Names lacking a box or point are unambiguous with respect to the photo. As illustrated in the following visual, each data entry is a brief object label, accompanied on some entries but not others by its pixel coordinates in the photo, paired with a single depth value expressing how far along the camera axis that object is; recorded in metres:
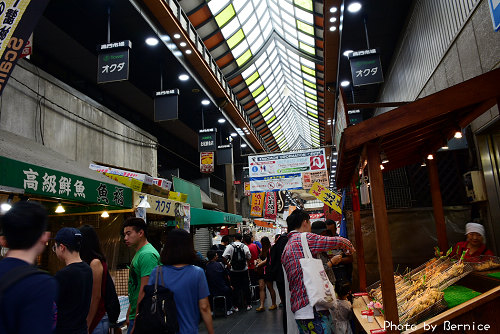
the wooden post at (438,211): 4.92
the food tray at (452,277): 3.49
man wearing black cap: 2.59
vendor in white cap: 4.37
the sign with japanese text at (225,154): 15.31
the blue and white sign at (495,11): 2.88
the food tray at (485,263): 3.60
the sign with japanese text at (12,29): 3.57
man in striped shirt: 3.07
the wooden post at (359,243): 5.43
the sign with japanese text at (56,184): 3.70
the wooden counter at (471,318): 2.63
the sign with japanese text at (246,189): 20.68
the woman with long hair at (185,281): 2.56
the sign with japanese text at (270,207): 18.53
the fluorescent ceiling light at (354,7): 8.20
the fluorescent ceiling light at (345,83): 12.77
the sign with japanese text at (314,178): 12.52
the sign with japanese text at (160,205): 6.52
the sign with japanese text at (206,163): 15.61
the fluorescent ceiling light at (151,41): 8.67
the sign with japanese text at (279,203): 23.10
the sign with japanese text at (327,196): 8.98
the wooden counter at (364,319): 3.49
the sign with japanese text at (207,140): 13.00
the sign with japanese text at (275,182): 12.24
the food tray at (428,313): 2.98
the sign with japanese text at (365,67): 8.82
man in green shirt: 3.18
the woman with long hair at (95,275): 3.21
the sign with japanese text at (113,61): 7.22
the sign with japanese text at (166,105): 9.53
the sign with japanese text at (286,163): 12.02
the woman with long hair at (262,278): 8.21
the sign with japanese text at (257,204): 18.11
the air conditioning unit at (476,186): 5.69
